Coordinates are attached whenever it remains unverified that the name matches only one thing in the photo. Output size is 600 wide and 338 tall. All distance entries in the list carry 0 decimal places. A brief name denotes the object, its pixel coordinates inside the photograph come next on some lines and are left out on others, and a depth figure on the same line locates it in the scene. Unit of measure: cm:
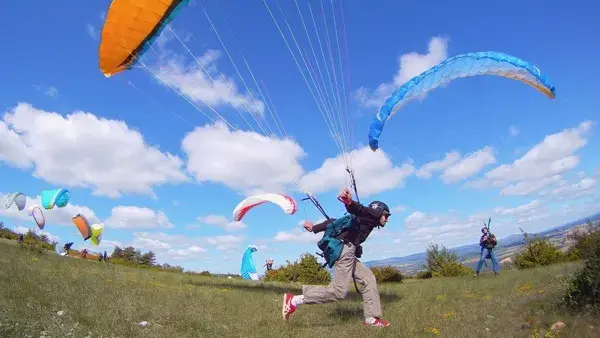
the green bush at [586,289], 606
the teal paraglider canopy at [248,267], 2733
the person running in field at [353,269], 752
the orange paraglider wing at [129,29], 900
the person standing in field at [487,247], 1557
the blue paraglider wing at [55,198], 2908
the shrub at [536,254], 1847
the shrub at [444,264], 2180
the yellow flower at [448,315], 813
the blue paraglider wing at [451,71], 938
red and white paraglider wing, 1336
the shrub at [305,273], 2144
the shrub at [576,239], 1110
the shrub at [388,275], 2173
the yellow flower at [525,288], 964
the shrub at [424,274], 2370
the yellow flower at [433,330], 666
